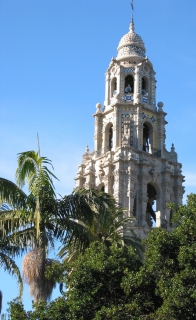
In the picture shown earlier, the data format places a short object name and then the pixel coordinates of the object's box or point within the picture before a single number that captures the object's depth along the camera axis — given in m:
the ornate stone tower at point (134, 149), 52.78
